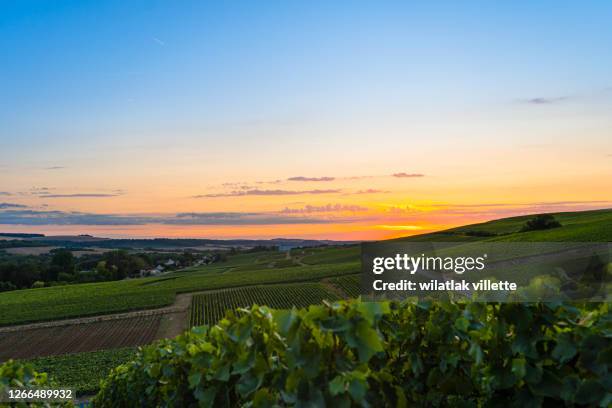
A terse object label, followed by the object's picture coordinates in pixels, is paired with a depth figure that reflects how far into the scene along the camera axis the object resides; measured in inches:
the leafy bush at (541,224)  3912.4
